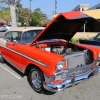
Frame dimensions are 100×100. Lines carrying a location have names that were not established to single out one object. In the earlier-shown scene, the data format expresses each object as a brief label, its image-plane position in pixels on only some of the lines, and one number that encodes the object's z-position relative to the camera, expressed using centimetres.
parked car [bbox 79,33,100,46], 392
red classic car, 215
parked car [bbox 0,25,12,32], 1887
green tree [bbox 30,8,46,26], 3112
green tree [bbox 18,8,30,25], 3197
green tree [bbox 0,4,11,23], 3513
